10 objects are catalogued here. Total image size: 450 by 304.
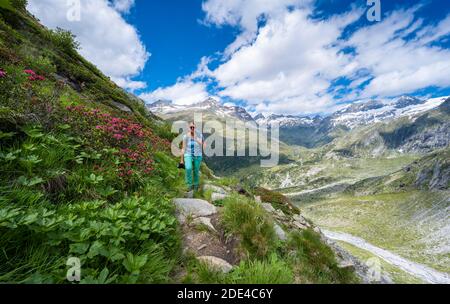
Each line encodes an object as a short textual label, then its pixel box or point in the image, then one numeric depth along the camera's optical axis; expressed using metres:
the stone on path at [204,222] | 6.18
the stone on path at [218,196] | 8.38
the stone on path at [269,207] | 11.66
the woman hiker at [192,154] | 9.23
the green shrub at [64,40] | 21.90
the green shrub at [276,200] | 14.69
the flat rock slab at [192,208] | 6.71
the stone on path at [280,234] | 6.45
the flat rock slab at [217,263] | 4.56
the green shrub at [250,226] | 5.32
